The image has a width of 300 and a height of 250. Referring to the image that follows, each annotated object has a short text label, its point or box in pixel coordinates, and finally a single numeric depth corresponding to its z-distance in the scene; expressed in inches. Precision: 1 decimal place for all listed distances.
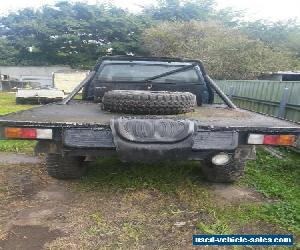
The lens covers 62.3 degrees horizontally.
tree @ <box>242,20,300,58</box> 801.5
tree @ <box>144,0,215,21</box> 1018.8
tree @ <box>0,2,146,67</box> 972.8
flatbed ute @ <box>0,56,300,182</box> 76.6
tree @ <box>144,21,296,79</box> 548.3
